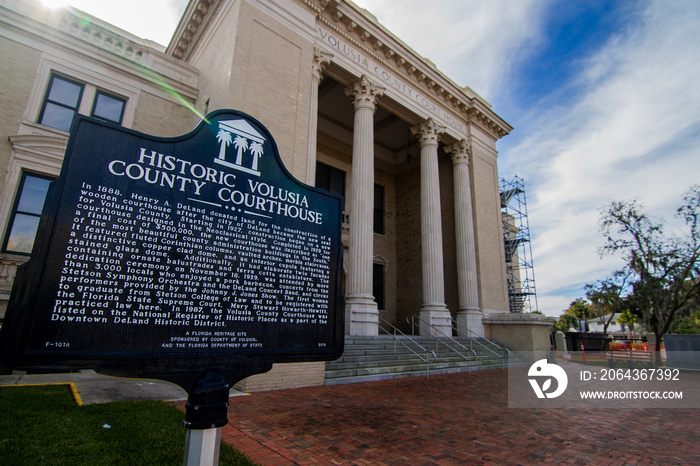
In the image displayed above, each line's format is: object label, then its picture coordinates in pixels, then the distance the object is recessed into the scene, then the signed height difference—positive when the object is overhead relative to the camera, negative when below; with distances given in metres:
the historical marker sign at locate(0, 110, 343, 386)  2.17 +0.43
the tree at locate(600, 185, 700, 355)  17.47 +3.19
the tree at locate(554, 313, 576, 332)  72.85 +2.50
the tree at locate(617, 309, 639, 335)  50.26 +2.57
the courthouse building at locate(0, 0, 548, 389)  10.41 +7.58
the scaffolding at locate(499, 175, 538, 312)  28.77 +6.28
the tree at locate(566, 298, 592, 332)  72.62 +5.19
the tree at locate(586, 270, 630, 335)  21.53 +2.71
